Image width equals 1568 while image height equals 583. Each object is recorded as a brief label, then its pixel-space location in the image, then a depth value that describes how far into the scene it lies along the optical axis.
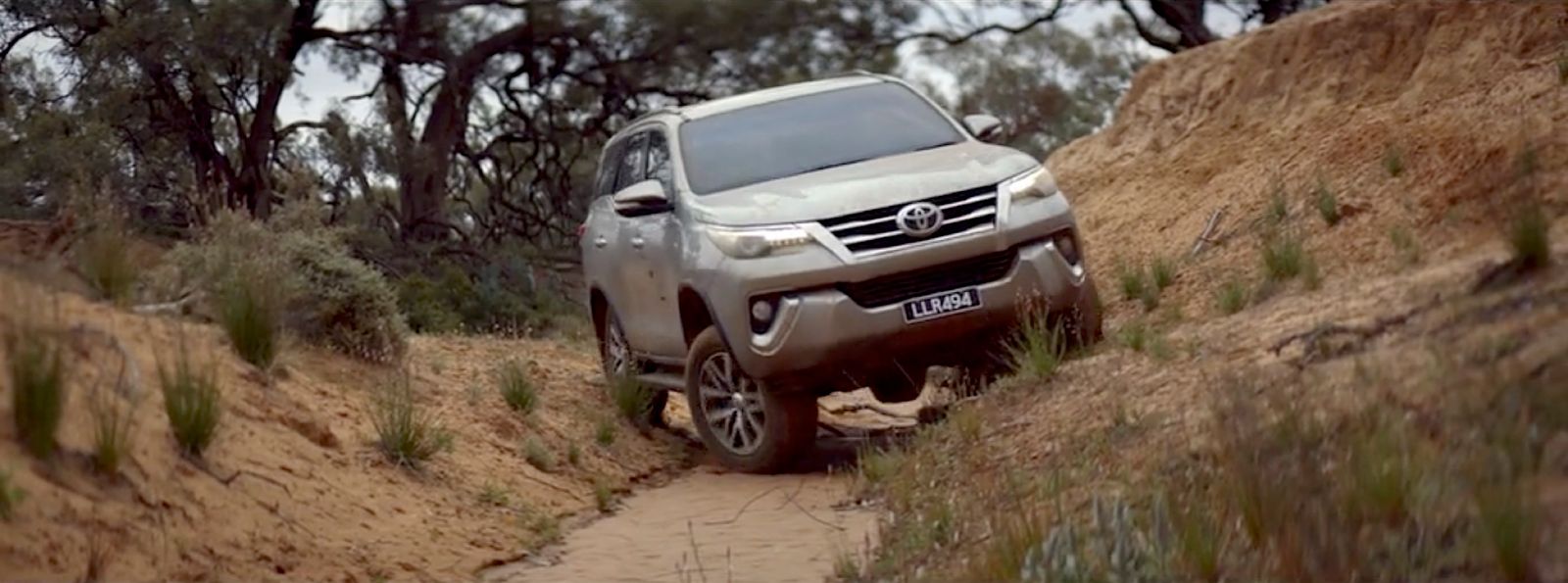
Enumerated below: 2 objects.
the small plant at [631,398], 11.66
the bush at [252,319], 9.06
